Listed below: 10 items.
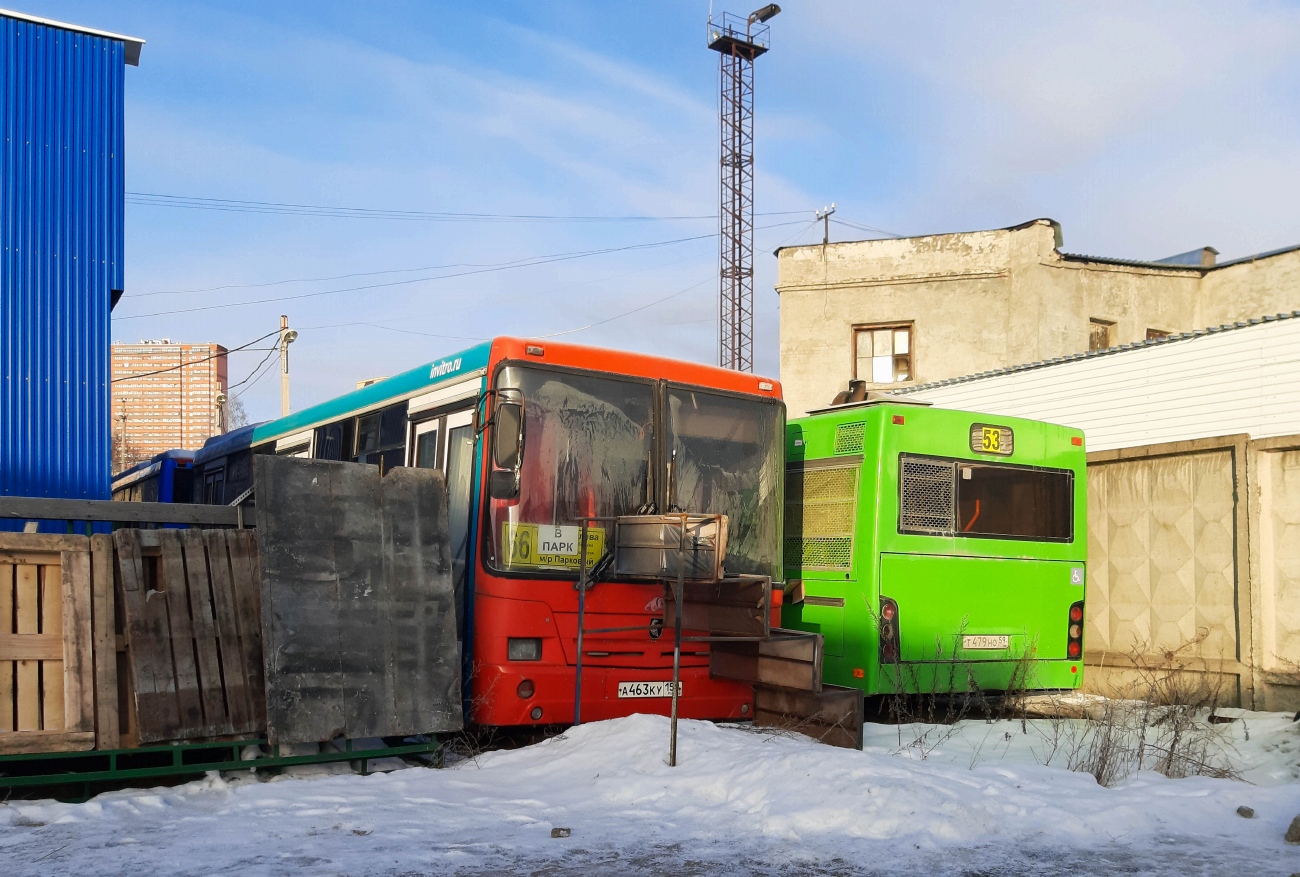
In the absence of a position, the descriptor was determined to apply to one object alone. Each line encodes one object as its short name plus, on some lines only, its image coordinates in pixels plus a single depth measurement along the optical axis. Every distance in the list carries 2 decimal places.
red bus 8.36
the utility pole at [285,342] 35.21
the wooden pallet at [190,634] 6.79
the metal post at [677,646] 7.25
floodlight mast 46.56
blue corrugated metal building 11.77
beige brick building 26.73
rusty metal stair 8.32
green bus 10.27
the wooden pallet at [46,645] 6.49
